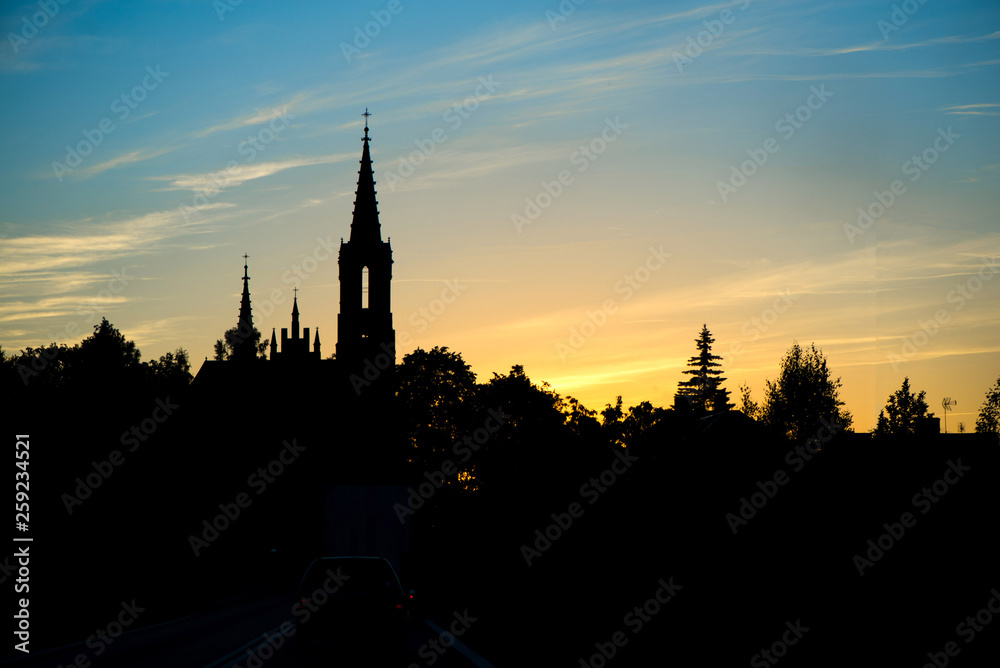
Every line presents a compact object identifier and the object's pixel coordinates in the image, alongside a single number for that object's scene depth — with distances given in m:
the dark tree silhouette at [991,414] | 116.38
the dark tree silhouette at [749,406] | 111.21
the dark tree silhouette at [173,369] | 118.52
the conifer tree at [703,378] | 134.50
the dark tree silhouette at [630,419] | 110.81
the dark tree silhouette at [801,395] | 104.31
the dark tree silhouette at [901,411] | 136.38
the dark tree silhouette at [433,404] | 75.62
